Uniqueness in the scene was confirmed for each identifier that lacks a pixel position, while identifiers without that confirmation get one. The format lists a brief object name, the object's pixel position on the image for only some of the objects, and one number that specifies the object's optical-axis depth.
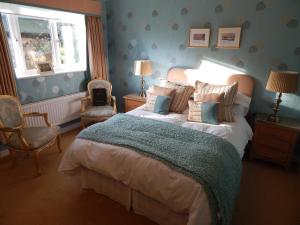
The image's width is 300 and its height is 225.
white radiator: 3.13
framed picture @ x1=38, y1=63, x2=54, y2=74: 3.34
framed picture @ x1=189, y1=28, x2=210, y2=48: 3.22
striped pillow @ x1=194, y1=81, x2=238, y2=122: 2.60
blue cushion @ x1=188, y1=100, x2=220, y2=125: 2.49
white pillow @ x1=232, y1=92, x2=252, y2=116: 2.89
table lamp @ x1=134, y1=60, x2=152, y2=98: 3.56
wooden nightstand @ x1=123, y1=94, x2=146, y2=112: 3.69
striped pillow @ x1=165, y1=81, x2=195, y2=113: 2.94
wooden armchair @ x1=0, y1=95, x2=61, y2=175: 2.45
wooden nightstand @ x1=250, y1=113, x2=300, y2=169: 2.59
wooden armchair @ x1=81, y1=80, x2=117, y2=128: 3.48
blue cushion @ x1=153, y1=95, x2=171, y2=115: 2.86
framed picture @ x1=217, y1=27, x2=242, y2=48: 2.97
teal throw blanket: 1.56
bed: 1.53
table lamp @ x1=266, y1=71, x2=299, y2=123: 2.46
